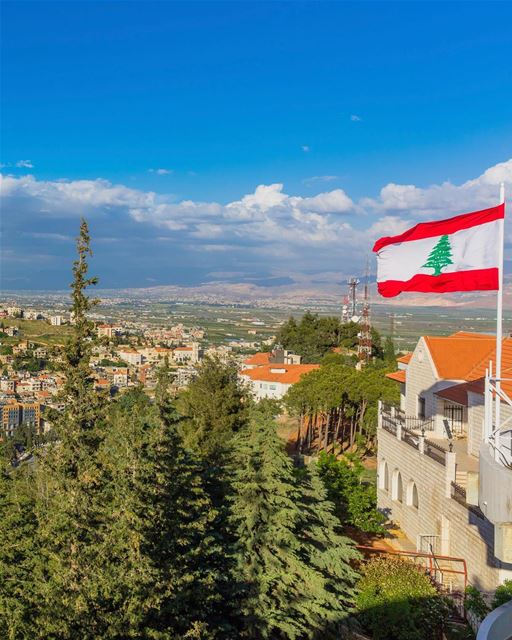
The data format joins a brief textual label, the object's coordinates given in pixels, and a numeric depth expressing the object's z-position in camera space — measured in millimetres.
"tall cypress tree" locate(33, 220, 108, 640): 9227
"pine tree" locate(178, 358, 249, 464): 23427
